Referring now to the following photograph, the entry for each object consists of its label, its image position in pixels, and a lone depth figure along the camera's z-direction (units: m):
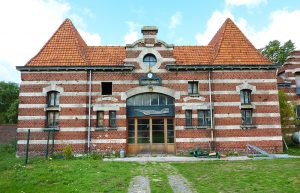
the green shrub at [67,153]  13.54
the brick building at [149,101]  14.85
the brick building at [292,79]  19.86
